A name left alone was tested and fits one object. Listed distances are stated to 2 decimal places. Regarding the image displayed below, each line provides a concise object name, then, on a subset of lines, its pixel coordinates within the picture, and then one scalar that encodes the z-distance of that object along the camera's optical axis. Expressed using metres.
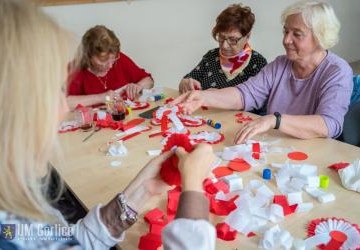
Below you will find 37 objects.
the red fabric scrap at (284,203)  1.18
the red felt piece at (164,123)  1.88
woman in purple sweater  1.71
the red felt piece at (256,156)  1.54
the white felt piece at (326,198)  1.23
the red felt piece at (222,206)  1.20
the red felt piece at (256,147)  1.58
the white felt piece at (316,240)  1.03
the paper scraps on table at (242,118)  1.98
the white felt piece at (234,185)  1.32
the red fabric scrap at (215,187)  1.31
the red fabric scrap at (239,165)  1.46
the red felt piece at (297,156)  1.53
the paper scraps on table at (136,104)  2.24
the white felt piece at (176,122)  1.88
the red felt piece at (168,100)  2.30
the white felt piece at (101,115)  2.04
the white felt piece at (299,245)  1.01
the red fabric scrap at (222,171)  1.42
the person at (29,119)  0.73
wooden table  1.14
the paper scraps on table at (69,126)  1.94
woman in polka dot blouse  2.55
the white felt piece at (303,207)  1.19
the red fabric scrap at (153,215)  1.17
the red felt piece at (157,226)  1.11
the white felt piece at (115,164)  1.54
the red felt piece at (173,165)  1.11
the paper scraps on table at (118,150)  1.64
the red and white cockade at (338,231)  1.03
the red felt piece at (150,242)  1.05
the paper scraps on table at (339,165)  1.42
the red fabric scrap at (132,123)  1.93
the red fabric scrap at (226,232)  1.08
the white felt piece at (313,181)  1.31
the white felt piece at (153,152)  1.63
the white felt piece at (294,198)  1.21
